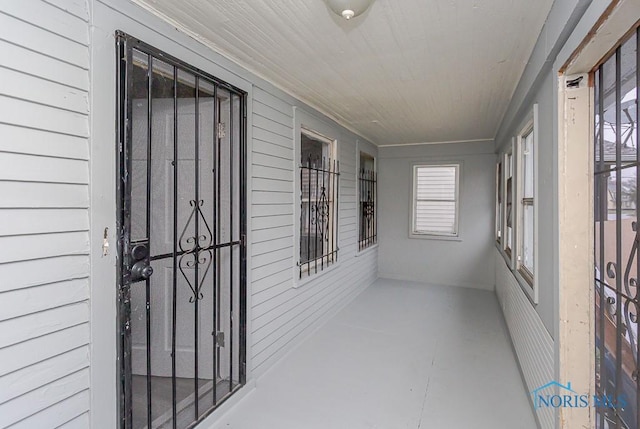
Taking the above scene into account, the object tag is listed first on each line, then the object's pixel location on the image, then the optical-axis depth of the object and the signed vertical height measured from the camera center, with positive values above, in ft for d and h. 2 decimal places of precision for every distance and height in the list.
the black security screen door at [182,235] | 5.36 -0.49
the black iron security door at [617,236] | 4.07 -0.32
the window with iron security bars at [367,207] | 17.78 +0.27
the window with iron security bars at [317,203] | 11.83 +0.34
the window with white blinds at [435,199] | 18.94 +0.72
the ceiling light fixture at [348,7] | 5.10 +3.21
